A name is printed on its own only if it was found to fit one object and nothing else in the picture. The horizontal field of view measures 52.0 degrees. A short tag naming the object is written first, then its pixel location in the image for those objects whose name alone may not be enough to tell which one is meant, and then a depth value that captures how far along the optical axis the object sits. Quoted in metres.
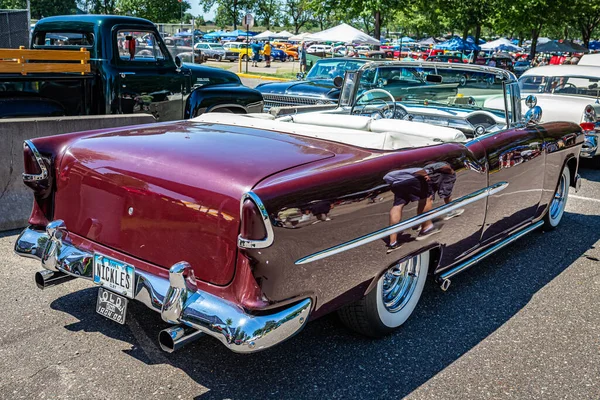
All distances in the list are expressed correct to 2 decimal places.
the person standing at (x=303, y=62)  25.38
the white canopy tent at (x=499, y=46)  46.12
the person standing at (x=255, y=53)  40.00
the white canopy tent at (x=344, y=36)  25.23
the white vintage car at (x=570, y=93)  8.63
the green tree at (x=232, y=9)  77.06
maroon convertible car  2.62
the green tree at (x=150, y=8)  44.14
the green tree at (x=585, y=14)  30.25
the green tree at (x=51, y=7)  50.88
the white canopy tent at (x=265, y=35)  59.62
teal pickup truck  6.38
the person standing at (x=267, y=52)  35.69
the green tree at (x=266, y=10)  79.75
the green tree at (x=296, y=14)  81.69
